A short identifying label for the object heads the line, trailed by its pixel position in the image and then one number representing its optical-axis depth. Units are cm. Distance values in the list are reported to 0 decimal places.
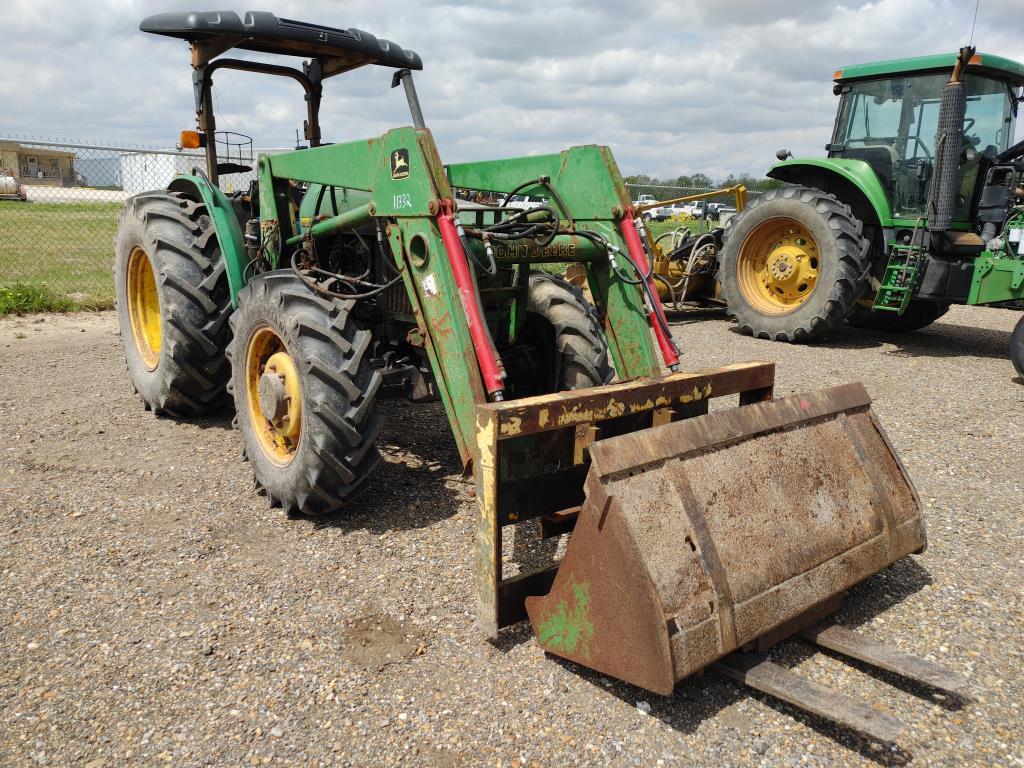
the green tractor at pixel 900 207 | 735
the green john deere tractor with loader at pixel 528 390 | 240
